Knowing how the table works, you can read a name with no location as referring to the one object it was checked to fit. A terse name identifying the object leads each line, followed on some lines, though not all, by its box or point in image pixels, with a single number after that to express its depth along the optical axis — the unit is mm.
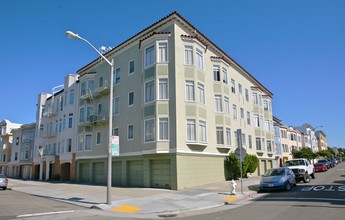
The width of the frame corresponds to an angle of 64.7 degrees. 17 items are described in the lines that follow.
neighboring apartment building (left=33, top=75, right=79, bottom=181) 36156
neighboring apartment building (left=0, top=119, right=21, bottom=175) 59312
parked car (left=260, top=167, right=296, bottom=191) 16953
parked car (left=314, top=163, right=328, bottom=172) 40094
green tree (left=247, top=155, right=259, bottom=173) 29703
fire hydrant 16133
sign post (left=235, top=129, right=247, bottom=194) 16266
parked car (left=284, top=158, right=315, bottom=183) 22359
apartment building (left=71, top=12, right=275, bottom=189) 21781
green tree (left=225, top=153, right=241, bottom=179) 27234
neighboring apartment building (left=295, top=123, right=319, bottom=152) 87938
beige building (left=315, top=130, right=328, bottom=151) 122000
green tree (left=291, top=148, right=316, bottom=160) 54000
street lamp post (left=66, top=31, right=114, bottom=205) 13148
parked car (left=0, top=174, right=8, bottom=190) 23709
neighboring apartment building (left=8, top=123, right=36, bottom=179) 50553
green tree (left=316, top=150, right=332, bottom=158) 79375
